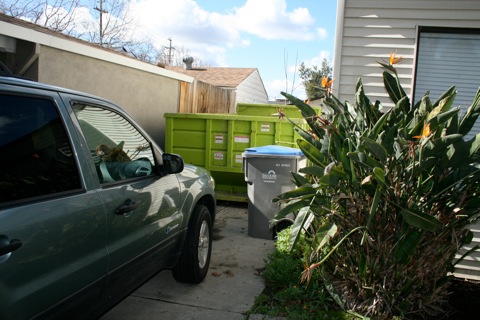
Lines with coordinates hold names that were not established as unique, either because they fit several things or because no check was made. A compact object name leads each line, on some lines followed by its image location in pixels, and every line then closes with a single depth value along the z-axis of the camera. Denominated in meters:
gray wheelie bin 5.58
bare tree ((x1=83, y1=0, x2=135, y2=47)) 26.09
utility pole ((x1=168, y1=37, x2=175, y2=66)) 45.12
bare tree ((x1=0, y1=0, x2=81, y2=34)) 17.91
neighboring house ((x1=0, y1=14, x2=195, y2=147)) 6.46
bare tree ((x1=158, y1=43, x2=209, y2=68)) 44.25
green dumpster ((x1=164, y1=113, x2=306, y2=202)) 7.54
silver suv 1.92
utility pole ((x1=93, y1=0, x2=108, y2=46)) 26.13
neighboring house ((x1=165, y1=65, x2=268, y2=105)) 23.10
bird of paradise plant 2.98
